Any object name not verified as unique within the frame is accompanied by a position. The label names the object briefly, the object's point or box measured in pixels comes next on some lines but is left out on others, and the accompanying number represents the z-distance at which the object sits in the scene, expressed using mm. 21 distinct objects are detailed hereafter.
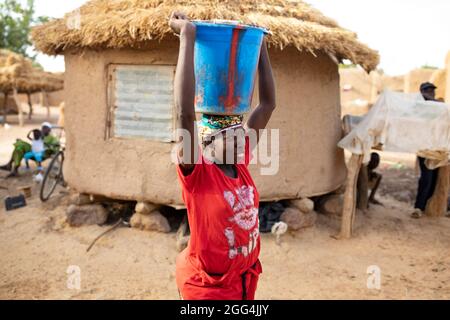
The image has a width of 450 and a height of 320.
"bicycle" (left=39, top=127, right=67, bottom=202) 6373
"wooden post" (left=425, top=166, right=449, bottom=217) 5906
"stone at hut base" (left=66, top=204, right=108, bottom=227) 5289
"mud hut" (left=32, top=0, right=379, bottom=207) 4684
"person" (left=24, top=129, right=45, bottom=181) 7703
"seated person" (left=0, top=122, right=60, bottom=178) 7645
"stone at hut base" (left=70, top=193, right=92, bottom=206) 5469
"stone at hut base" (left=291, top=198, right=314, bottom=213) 5301
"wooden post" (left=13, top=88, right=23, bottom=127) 16625
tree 25250
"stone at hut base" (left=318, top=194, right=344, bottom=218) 5680
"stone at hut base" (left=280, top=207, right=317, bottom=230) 5148
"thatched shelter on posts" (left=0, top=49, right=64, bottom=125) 15898
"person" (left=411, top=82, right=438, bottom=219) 5953
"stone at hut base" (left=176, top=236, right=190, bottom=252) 4633
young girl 1592
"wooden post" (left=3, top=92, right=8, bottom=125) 17825
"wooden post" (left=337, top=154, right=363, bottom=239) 5121
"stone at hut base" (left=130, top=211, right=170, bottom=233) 5027
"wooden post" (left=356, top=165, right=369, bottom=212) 6156
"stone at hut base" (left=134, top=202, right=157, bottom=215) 5012
